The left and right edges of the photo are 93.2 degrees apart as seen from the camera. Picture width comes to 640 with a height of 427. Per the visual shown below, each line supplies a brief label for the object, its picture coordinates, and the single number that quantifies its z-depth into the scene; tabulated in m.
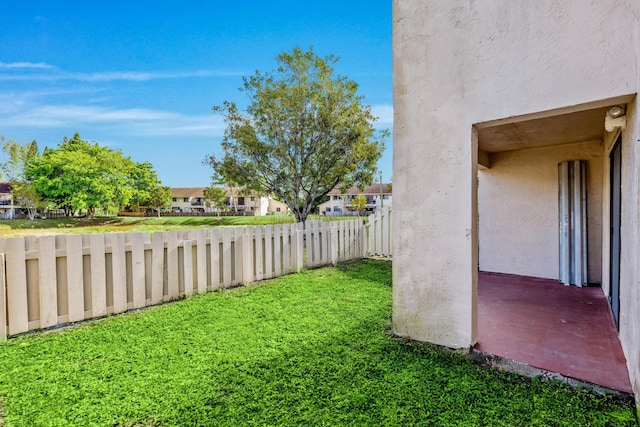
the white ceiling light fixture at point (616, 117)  2.62
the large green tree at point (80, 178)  35.88
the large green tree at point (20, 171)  38.75
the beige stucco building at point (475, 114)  2.28
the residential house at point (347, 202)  66.69
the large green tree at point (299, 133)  14.33
